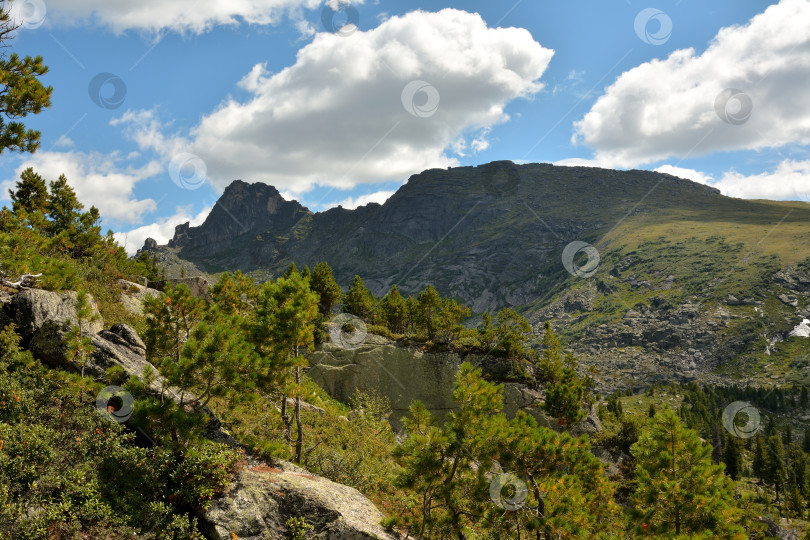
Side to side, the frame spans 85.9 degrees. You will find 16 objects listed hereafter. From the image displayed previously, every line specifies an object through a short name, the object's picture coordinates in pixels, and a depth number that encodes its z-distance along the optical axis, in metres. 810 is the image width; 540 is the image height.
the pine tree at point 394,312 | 60.00
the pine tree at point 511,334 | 40.78
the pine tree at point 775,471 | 84.00
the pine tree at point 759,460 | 90.07
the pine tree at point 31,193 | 32.71
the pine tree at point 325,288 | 52.66
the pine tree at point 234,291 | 32.72
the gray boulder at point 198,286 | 42.94
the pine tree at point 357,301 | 58.12
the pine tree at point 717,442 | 93.41
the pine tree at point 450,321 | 41.97
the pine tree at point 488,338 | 41.88
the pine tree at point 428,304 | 51.62
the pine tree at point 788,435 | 118.96
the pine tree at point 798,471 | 81.44
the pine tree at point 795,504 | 70.25
